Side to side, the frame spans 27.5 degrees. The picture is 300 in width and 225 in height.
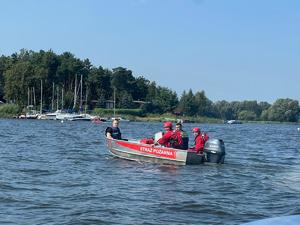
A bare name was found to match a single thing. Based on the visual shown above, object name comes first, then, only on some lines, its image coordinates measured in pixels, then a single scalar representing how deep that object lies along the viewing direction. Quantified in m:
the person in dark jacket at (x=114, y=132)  26.61
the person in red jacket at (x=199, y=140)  23.67
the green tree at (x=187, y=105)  168.88
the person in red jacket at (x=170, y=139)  23.88
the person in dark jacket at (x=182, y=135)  23.83
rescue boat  23.38
